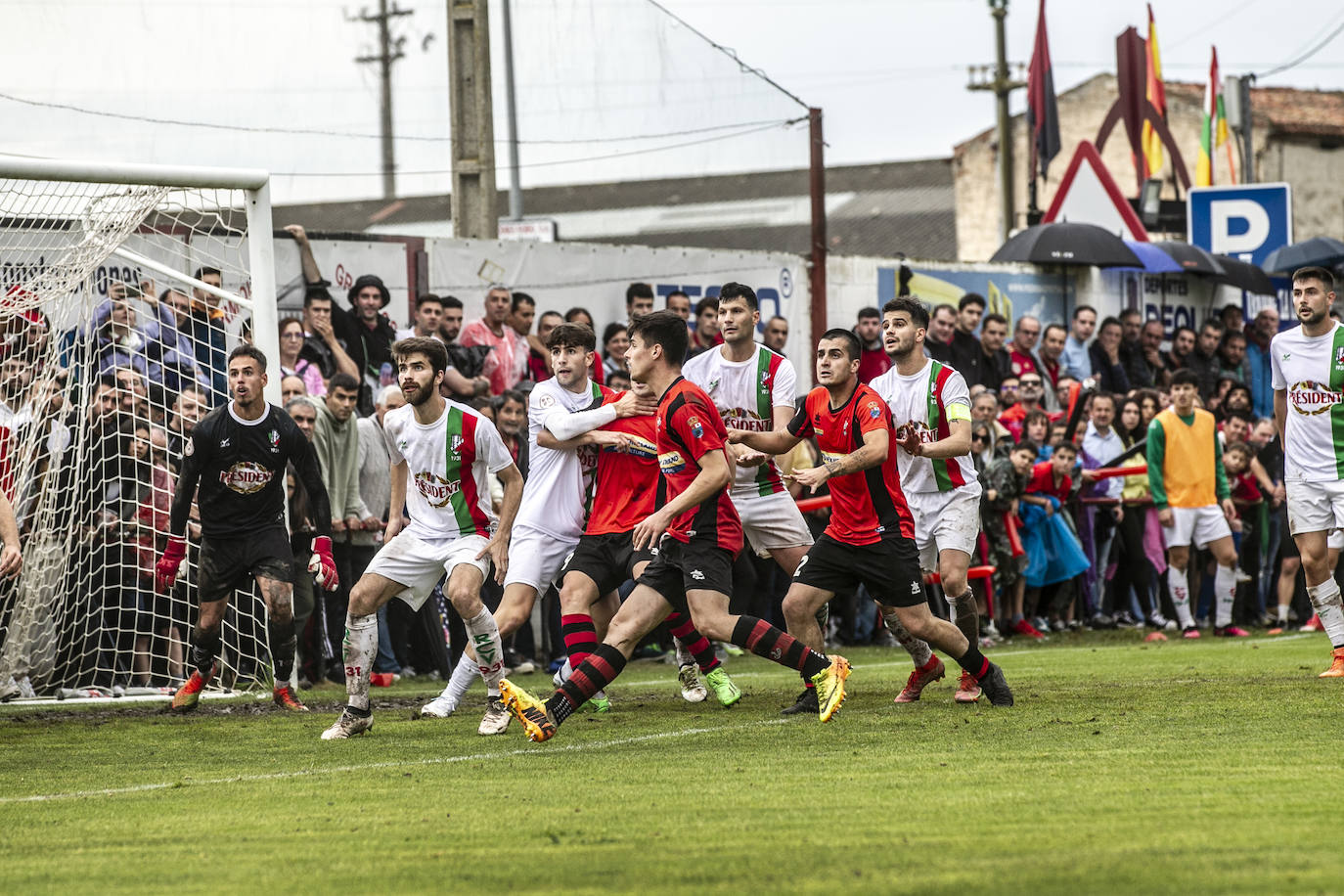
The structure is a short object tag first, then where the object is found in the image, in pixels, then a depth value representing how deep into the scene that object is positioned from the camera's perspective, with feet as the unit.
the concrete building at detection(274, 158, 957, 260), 163.53
